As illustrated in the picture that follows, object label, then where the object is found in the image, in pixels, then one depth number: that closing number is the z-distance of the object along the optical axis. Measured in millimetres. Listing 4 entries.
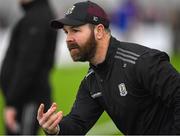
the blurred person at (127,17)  29938
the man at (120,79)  7020
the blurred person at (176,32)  31120
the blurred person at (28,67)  10516
